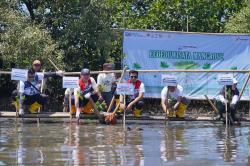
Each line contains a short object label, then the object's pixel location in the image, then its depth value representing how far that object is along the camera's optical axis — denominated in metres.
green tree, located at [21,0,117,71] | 23.50
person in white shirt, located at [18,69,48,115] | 18.58
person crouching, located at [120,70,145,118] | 18.81
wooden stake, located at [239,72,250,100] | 19.53
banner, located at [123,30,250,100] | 22.73
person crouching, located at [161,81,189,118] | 18.85
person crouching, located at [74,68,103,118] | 18.58
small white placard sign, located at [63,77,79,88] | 18.71
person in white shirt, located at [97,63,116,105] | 19.89
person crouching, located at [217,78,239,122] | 18.61
